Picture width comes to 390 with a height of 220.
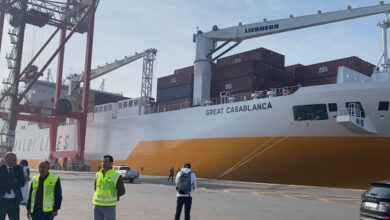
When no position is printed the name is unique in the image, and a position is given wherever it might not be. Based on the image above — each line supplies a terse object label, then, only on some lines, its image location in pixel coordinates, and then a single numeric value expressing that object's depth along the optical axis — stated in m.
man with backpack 8.44
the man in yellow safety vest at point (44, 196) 5.93
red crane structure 37.41
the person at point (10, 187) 6.52
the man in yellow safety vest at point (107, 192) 6.18
